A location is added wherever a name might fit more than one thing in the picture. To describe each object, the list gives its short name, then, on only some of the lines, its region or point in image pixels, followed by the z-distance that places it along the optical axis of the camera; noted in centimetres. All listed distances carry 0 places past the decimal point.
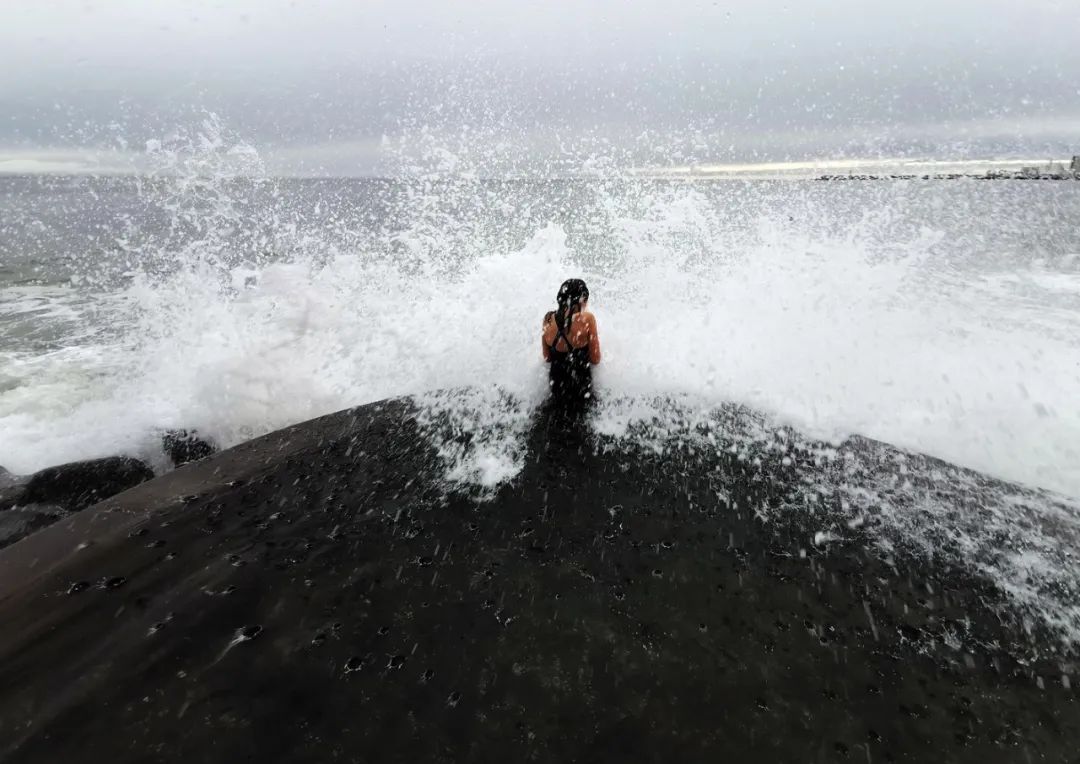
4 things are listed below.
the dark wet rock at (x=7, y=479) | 503
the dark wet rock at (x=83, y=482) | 487
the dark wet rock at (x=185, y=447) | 616
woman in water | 547
